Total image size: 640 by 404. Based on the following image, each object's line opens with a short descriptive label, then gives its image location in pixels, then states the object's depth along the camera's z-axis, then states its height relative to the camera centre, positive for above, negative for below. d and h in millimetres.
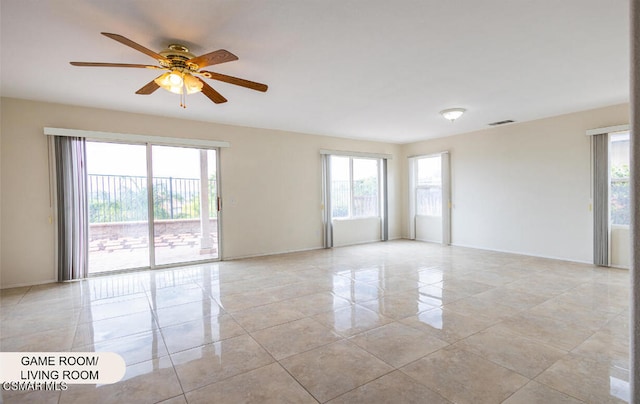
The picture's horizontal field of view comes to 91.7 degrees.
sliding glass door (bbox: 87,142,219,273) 4844 -80
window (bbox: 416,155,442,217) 7523 +210
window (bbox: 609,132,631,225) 4809 +222
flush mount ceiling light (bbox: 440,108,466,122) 4848 +1283
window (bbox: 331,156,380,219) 7316 +226
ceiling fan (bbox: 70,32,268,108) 2500 +1135
